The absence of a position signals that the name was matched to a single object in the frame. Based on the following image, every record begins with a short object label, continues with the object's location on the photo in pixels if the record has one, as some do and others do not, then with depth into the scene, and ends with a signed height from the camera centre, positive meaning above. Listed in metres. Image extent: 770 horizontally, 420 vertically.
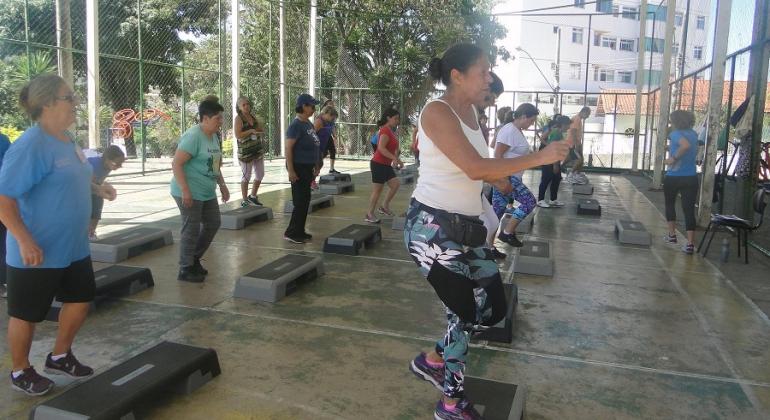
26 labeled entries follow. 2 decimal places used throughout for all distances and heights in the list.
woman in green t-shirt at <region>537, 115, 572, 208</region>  10.94 -0.62
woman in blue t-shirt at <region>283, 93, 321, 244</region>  6.91 -0.24
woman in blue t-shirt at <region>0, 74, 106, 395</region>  2.95 -0.47
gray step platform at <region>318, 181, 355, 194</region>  12.45 -1.17
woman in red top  8.71 -0.35
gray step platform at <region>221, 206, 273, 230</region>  8.27 -1.24
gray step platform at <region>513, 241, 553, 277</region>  6.28 -1.33
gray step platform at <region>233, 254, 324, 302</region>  5.12 -1.32
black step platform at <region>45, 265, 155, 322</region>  4.90 -1.33
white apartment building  44.12 +7.31
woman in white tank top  2.74 -0.40
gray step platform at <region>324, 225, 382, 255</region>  6.99 -1.29
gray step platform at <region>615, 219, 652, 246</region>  8.10 -1.31
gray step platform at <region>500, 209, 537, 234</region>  8.40 -1.32
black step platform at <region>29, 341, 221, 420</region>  2.82 -1.34
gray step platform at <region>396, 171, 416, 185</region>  14.53 -1.09
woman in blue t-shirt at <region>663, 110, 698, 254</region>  7.23 -0.32
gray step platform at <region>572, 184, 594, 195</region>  13.52 -1.16
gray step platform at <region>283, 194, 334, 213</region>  9.94 -1.24
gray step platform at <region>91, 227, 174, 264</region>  6.34 -1.30
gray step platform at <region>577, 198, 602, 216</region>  10.55 -1.24
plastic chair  6.98 -0.93
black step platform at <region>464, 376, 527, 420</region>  2.96 -1.37
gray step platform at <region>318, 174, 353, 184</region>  13.30 -1.04
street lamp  21.78 +1.24
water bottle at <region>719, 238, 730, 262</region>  7.13 -1.30
